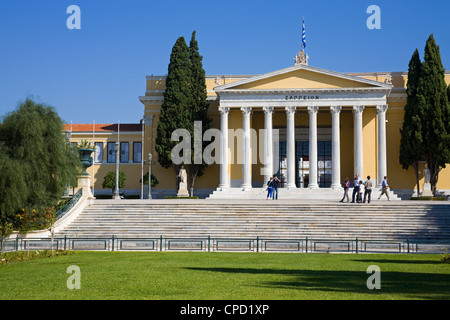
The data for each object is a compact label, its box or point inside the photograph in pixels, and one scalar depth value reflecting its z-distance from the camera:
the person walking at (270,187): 42.06
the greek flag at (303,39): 51.69
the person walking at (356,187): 35.94
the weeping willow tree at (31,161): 29.69
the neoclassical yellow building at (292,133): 47.22
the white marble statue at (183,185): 47.26
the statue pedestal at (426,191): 44.34
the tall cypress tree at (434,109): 44.81
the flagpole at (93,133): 54.30
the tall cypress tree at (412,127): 45.56
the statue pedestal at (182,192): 47.20
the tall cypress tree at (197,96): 50.48
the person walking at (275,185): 41.94
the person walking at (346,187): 37.32
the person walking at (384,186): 37.22
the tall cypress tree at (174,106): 49.03
